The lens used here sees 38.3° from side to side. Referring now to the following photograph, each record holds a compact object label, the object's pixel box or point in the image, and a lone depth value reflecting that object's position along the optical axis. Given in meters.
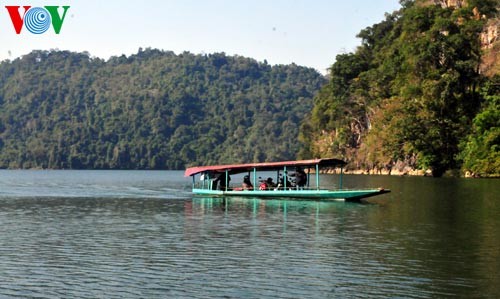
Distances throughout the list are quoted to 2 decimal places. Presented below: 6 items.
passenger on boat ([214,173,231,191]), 57.97
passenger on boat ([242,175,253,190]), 55.00
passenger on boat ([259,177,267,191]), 53.28
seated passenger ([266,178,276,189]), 53.55
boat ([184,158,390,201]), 48.69
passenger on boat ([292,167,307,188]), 51.66
